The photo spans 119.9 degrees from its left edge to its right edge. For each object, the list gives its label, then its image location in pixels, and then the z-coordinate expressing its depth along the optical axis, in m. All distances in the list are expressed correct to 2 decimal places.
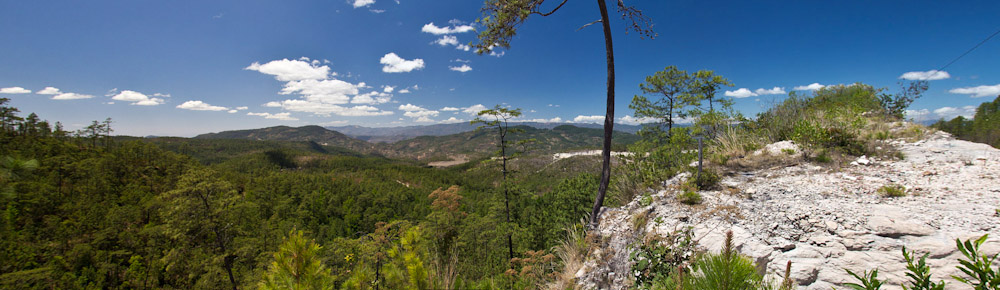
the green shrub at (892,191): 4.20
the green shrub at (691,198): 5.36
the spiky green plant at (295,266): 2.63
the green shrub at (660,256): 3.69
